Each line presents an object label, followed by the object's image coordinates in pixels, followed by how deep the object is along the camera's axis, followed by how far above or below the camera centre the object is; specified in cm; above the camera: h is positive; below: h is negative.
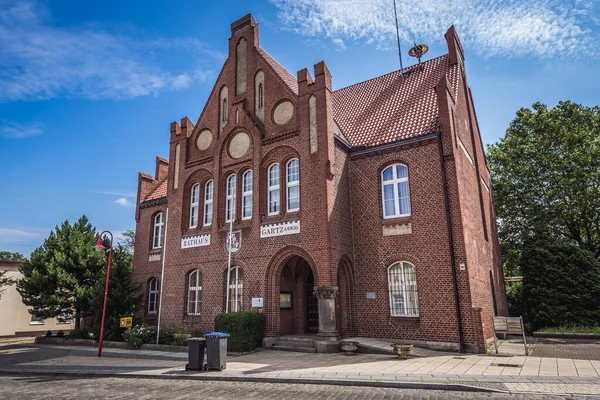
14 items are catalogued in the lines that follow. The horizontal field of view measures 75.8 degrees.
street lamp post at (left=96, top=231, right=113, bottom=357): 1478 +107
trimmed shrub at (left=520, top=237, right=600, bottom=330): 1923 +34
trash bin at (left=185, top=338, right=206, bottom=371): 1076 -155
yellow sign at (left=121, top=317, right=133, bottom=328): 1630 -100
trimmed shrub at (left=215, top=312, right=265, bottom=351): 1392 -115
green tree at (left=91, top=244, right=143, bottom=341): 1781 -9
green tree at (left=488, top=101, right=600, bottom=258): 2353 +712
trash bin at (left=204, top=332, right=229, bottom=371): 1059 -146
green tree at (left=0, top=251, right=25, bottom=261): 7319 +831
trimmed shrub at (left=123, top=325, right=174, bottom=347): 1600 -156
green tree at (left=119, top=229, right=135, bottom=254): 5741 +872
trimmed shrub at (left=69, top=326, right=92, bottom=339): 1936 -172
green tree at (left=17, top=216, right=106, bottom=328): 2017 +123
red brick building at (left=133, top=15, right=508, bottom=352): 1420 +363
